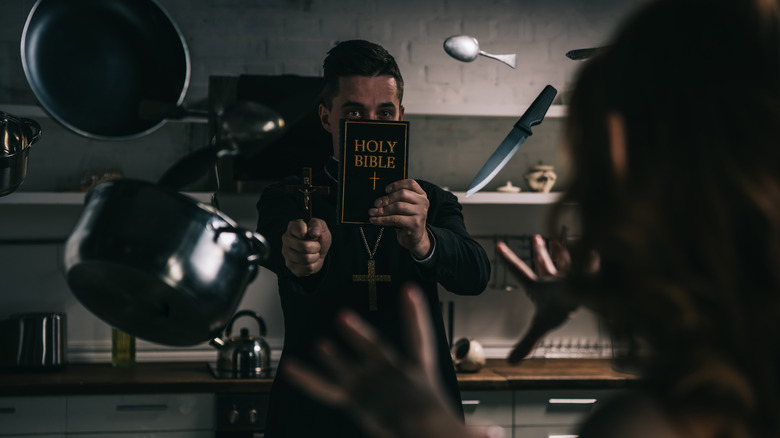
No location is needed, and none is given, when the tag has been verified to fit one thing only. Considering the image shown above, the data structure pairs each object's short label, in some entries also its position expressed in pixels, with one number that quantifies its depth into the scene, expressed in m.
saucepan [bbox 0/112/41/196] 1.34
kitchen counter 2.53
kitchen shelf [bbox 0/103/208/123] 2.82
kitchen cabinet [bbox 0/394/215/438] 2.53
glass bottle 2.93
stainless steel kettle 2.65
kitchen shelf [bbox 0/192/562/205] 2.80
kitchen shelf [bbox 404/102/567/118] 3.01
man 1.48
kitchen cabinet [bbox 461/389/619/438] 2.67
